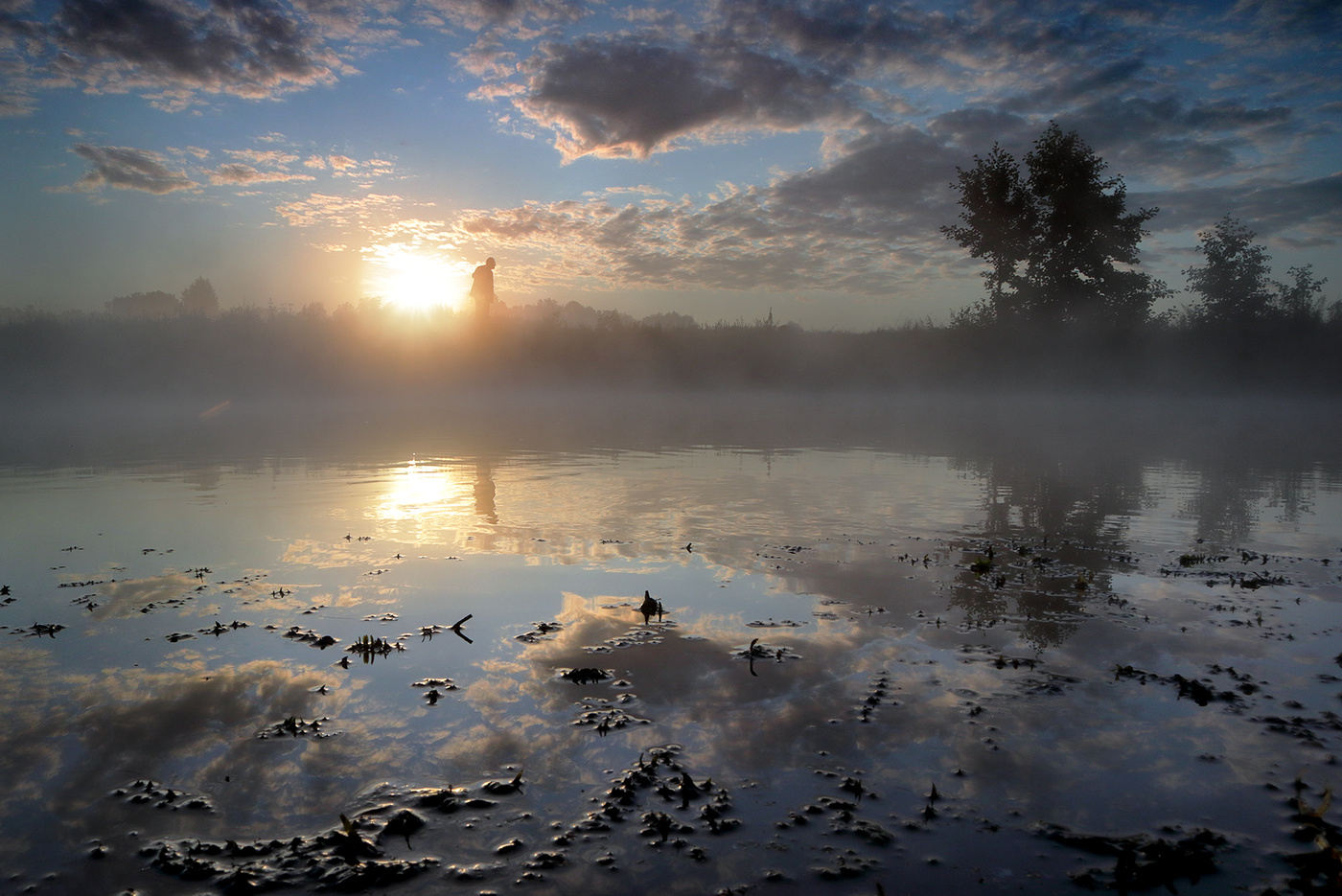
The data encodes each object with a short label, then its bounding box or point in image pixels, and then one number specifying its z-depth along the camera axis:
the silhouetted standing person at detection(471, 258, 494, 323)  40.00
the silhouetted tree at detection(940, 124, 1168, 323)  54.44
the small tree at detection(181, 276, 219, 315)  134.05
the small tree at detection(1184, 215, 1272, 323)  64.00
